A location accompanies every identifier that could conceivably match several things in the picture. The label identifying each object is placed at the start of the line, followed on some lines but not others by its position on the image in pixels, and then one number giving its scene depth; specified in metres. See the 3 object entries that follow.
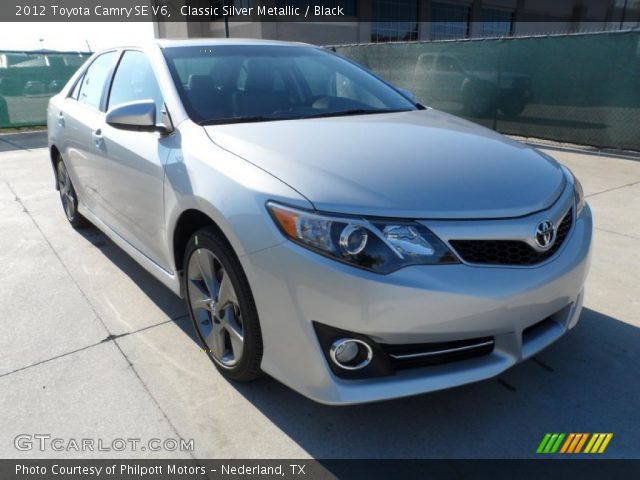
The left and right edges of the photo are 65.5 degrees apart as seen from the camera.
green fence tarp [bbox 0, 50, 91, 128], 12.35
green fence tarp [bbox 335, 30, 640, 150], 7.02
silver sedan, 1.73
